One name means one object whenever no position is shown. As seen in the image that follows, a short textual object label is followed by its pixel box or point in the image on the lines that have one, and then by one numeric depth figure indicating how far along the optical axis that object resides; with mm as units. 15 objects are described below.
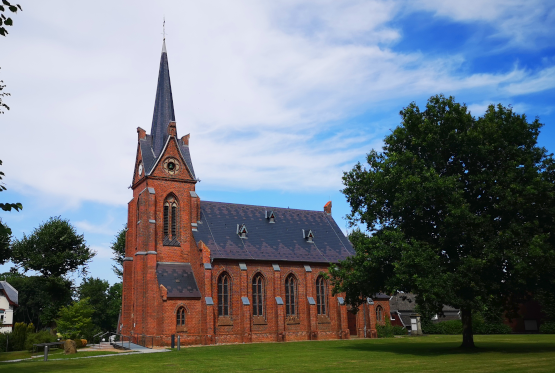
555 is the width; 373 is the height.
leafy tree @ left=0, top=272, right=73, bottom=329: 53875
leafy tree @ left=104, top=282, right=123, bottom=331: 88338
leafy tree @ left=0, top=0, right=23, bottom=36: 12406
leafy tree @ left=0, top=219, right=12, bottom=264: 50062
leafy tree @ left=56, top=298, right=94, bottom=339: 44875
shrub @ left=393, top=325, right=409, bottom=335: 54281
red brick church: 43469
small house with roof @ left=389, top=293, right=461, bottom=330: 67688
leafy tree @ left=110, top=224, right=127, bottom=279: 67562
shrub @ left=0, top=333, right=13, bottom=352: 39250
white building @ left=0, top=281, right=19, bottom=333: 61594
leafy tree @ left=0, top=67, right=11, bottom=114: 18903
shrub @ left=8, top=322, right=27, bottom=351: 40219
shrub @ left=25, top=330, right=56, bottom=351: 39875
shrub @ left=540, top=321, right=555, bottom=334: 52375
